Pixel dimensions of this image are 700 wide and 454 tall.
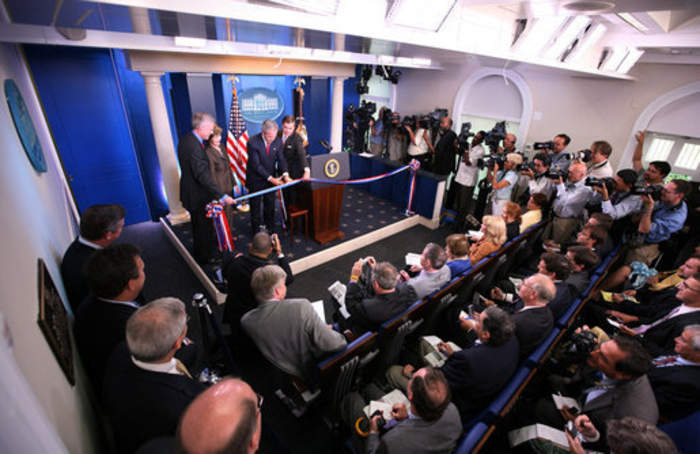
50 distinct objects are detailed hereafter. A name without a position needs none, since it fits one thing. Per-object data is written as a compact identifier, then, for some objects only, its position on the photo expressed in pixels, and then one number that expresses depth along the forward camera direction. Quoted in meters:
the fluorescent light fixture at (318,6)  1.38
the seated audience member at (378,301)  2.26
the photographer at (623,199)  3.64
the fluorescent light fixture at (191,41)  2.99
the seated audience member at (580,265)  2.85
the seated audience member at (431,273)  2.65
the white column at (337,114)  6.44
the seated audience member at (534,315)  2.23
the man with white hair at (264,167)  4.16
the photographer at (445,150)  6.15
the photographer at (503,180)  4.58
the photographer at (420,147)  6.82
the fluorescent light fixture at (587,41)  3.46
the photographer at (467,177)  5.32
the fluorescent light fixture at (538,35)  2.77
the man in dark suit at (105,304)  1.67
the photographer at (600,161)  4.20
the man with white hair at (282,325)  2.01
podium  4.37
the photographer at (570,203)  3.94
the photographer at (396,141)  7.06
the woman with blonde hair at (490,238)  3.22
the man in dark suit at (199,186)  3.45
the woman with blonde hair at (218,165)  3.68
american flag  5.39
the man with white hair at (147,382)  1.27
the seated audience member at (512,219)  3.65
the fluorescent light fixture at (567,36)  3.06
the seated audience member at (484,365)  1.91
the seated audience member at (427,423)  1.51
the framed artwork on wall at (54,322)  1.28
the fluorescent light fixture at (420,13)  1.70
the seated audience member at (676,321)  2.30
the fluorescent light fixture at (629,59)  4.44
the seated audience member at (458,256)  2.97
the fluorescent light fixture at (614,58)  4.12
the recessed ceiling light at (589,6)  1.63
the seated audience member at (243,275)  2.44
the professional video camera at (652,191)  3.37
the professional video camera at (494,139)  5.20
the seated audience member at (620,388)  1.75
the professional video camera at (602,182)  3.72
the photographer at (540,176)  4.43
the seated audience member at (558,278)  2.57
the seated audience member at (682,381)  1.86
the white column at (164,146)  4.19
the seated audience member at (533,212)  3.90
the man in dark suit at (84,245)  2.07
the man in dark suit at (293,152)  4.45
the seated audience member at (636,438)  1.33
